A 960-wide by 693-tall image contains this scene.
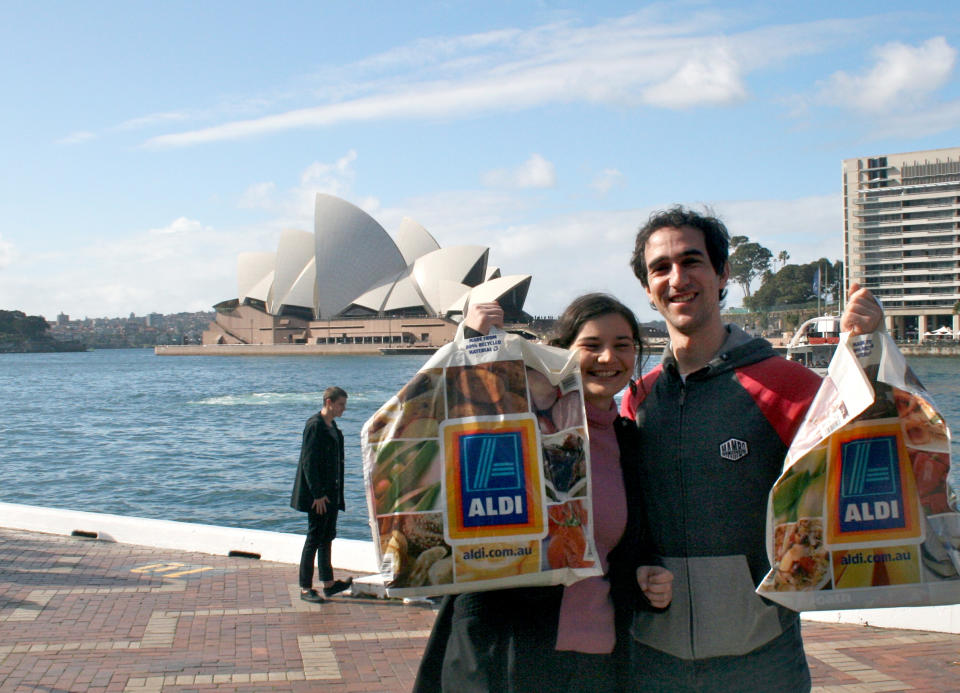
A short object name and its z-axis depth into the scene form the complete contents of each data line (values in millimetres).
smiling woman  1652
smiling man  1667
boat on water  34625
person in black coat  5035
